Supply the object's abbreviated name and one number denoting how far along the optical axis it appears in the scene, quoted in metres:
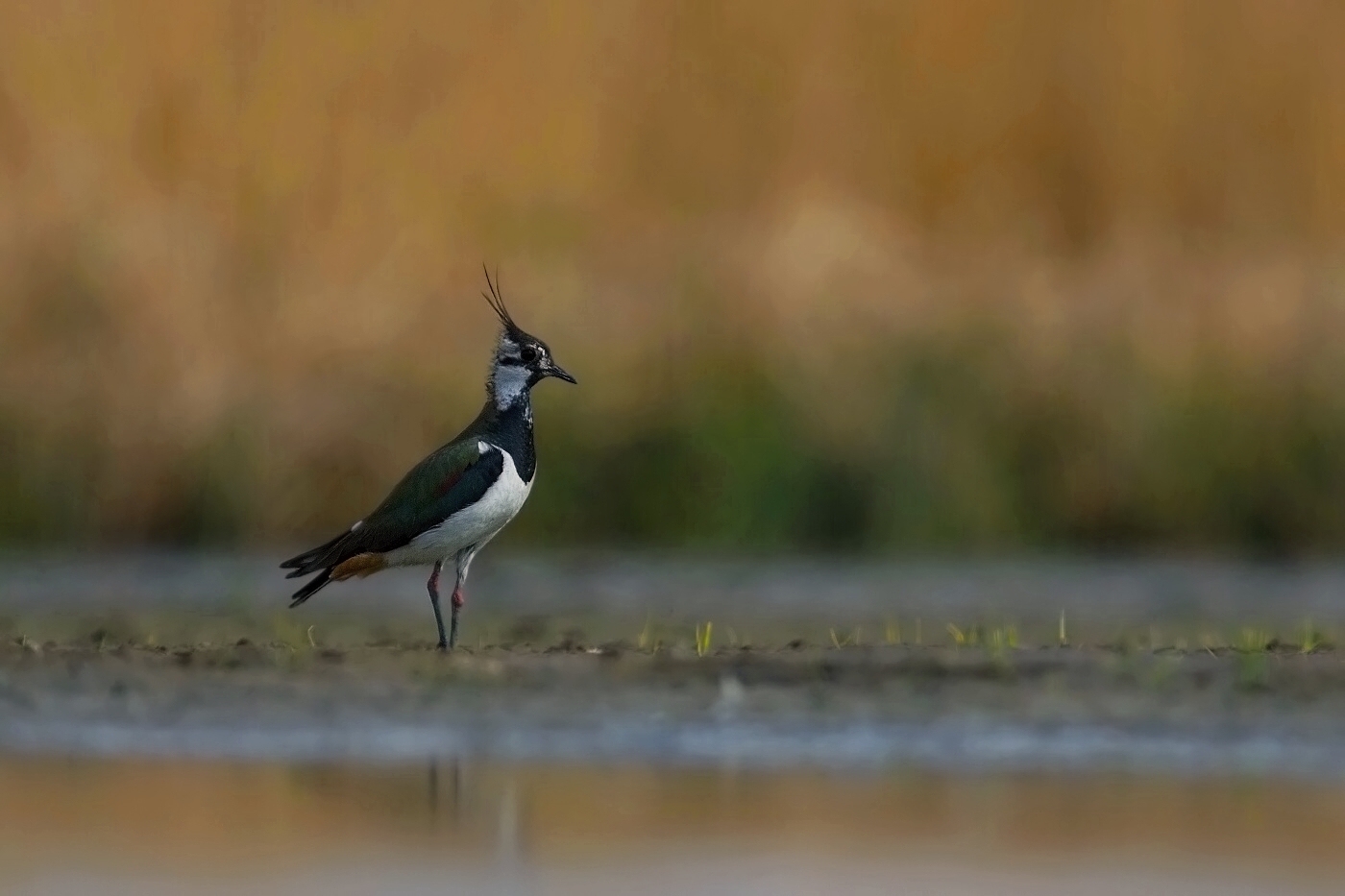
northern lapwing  19.80
